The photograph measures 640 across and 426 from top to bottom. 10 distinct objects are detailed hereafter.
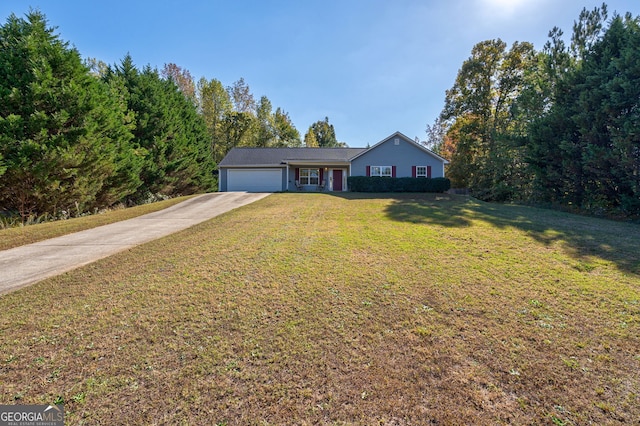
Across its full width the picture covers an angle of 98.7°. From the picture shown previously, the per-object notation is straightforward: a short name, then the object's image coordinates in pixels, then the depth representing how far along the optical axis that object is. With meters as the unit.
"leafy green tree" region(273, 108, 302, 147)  39.75
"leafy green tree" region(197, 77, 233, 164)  32.84
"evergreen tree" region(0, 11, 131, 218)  8.97
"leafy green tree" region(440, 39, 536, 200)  21.27
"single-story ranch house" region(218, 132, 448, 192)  20.66
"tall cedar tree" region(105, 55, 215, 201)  16.16
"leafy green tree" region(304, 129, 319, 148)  44.03
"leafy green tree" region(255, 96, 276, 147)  37.09
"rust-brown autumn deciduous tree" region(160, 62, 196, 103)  31.25
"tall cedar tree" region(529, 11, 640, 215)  10.03
